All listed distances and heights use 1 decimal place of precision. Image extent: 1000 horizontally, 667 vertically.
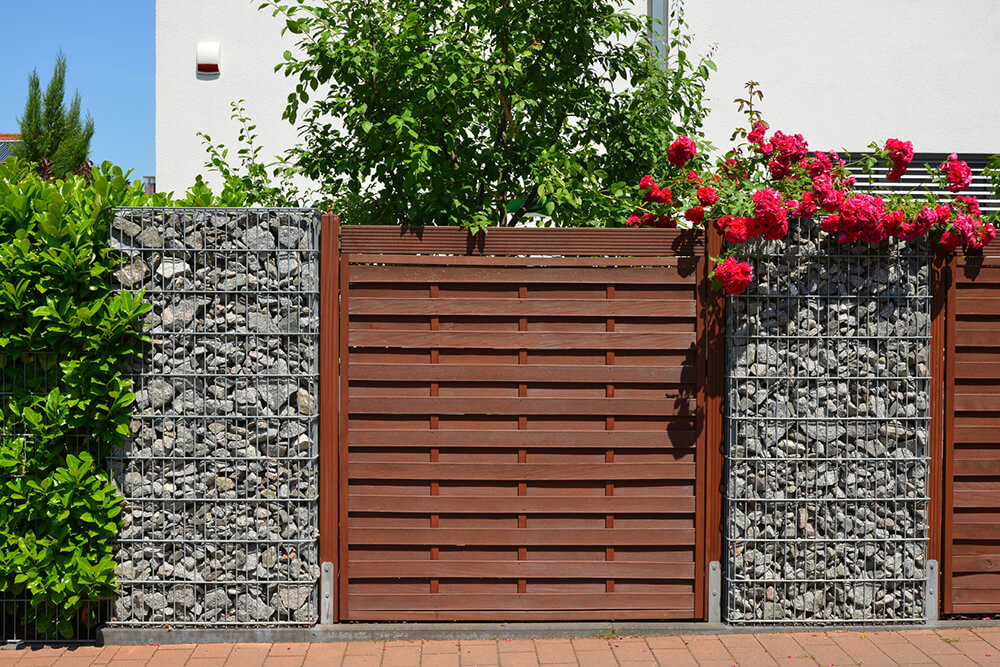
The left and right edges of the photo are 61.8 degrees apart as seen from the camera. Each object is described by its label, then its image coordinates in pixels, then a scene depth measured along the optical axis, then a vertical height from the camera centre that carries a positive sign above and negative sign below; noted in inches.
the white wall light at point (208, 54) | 300.5 +92.5
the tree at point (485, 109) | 181.2 +47.8
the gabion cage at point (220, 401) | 171.8 -18.5
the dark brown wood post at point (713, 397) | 177.0 -17.7
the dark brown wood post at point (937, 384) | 180.1 -15.0
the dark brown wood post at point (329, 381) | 174.1 -14.4
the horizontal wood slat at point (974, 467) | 181.2 -32.9
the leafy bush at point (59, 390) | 164.7 -15.9
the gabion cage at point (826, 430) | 177.5 -24.7
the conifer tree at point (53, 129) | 620.7 +137.3
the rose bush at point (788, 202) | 171.5 +23.9
